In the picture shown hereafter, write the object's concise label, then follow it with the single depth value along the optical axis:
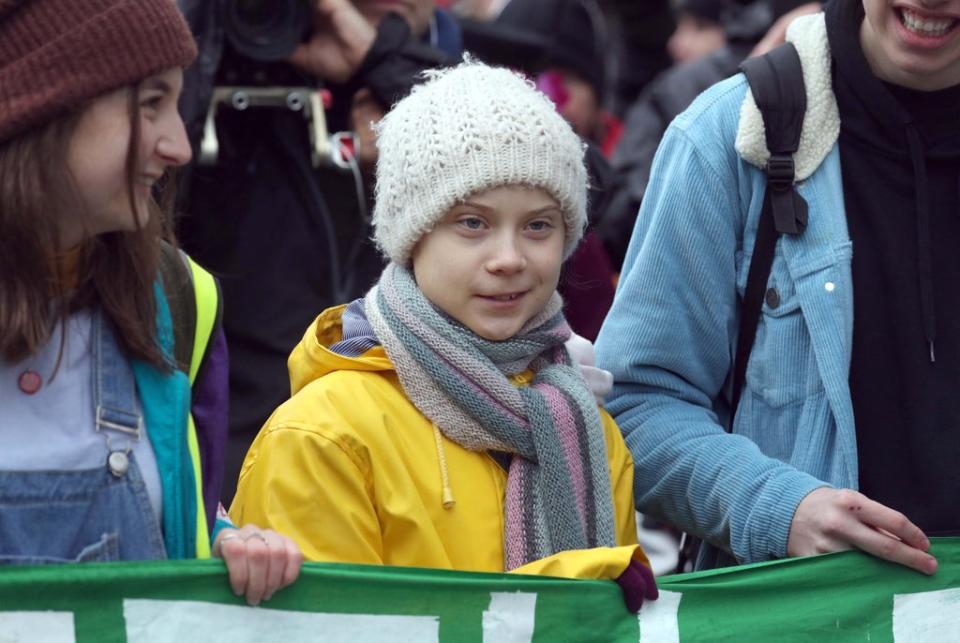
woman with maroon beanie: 5.27
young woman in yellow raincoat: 6.17
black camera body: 9.13
